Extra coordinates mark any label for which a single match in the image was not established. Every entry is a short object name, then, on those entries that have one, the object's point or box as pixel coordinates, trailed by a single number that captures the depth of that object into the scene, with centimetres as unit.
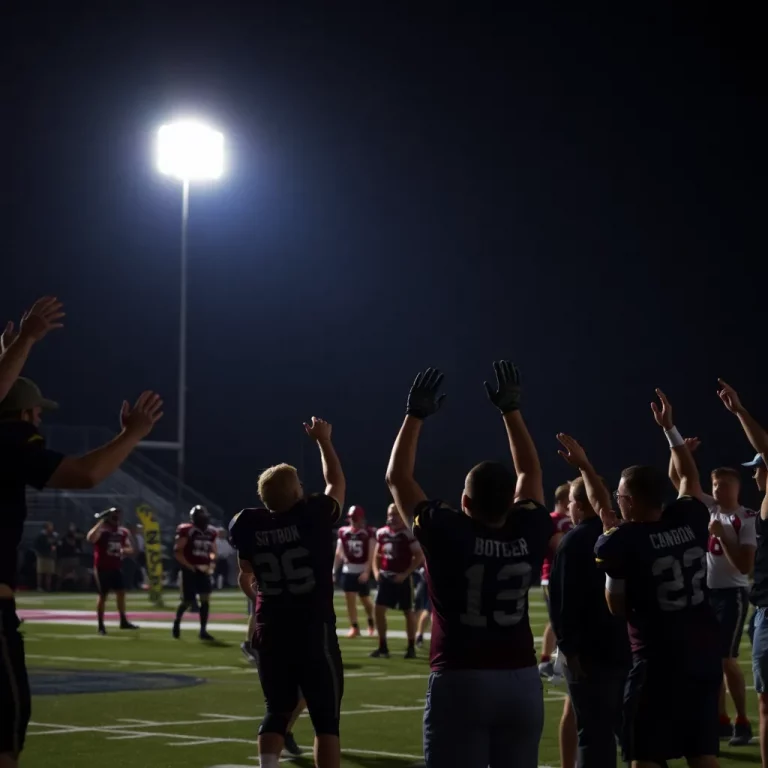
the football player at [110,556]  2327
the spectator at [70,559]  3862
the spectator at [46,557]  3838
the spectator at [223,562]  4025
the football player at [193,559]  2184
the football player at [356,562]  2178
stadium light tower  4016
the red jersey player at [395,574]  1855
